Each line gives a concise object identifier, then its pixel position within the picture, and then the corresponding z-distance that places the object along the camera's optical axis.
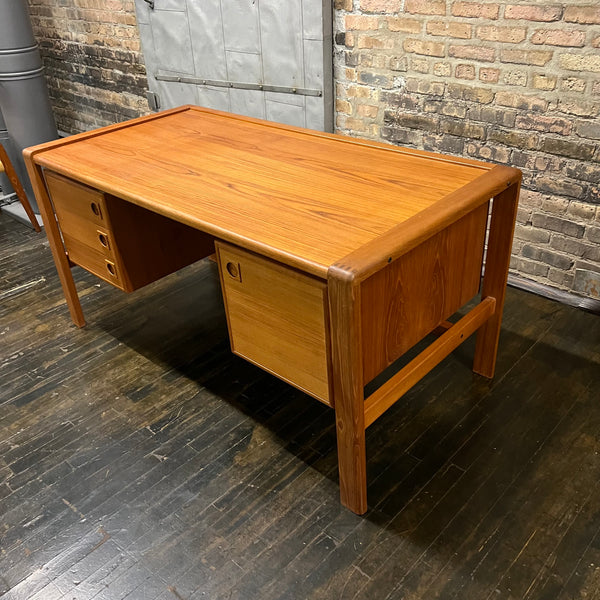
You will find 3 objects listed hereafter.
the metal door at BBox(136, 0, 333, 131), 2.57
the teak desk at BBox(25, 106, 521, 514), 1.29
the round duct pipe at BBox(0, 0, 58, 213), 3.18
